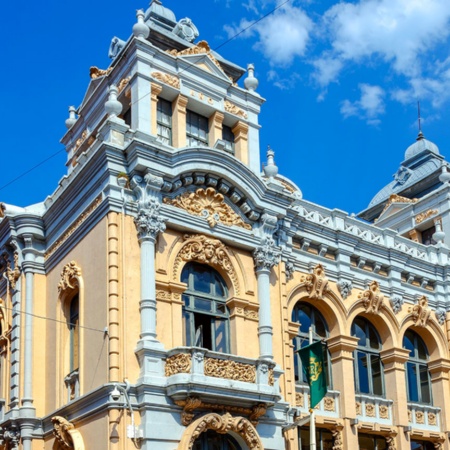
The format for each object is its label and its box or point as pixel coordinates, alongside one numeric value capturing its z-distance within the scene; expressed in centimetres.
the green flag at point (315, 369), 2348
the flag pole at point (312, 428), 2269
